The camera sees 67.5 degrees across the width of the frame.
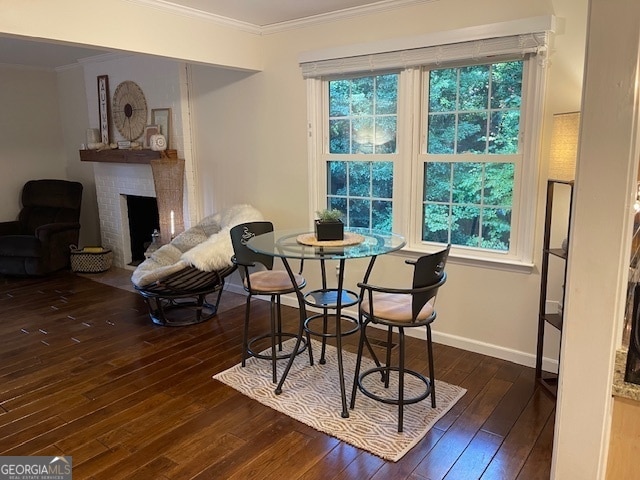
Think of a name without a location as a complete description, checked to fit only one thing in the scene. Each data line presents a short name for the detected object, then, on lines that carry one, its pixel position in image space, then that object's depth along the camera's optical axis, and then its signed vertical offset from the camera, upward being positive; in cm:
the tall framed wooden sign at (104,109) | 536 +63
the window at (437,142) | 296 +16
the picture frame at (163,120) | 484 +46
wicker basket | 541 -106
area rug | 232 -129
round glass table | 251 -45
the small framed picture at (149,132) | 493 +34
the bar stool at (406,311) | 223 -73
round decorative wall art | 508 +60
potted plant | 278 -36
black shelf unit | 266 -80
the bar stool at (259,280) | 284 -70
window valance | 276 +71
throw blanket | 359 -67
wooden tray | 270 -43
